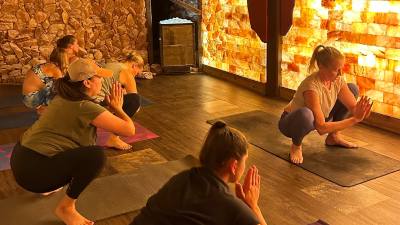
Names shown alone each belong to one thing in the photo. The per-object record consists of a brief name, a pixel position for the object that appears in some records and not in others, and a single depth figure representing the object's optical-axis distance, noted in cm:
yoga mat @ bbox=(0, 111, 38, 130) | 455
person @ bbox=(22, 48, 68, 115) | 376
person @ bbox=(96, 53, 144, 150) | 362
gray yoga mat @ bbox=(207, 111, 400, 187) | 319
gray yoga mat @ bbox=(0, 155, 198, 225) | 269
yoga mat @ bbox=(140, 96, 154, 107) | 525
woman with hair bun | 154
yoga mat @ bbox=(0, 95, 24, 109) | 535
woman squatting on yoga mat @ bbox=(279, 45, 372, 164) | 318
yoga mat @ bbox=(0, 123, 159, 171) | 364
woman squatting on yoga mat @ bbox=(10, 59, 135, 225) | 237
